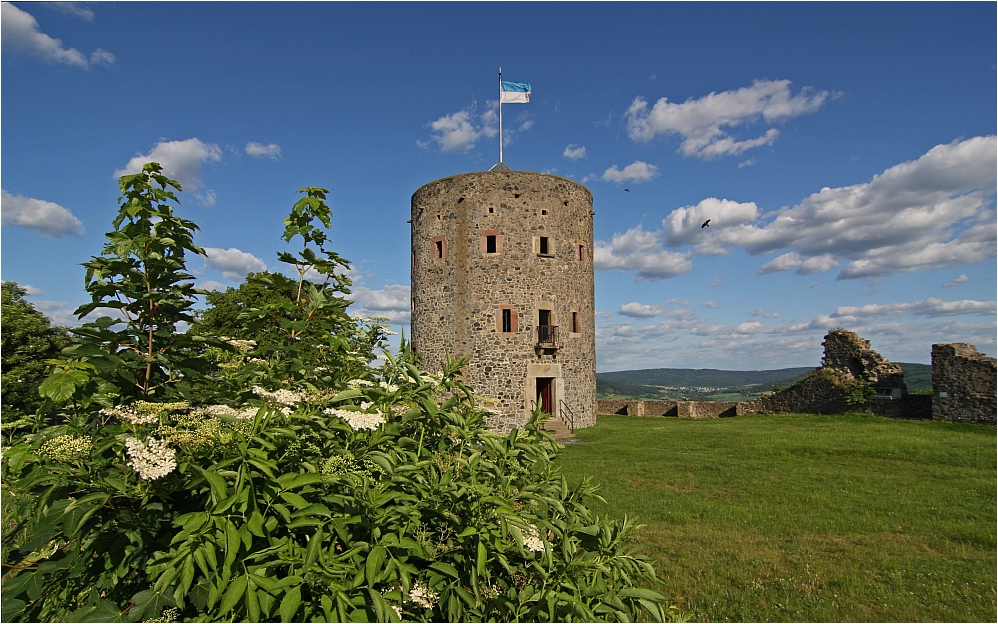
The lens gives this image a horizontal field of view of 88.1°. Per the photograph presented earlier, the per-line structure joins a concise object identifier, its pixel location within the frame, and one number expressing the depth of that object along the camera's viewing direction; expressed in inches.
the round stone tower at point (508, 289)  900.6
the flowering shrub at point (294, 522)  79.2
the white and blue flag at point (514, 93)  978.7
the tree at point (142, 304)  99.9
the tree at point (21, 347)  617.0
